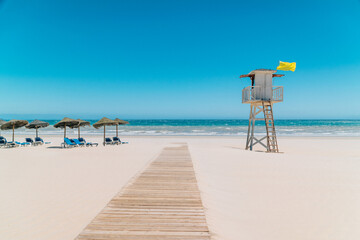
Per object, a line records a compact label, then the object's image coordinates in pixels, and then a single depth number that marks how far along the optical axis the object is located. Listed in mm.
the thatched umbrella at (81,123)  18675
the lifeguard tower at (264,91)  14180
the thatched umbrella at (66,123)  17266
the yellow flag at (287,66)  13888
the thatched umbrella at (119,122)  19281
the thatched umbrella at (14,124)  17200
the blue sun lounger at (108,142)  18519
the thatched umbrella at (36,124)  18344
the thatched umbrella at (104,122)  17941
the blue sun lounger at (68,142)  16328
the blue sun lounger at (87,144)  17486
